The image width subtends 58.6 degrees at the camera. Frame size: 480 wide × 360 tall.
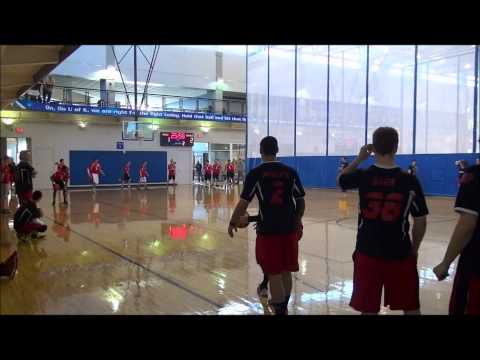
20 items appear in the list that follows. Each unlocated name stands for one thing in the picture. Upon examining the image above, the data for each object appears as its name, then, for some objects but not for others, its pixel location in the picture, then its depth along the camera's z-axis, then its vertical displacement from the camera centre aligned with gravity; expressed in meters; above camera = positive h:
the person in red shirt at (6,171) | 8.01 -0.30
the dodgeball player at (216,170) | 26.84 -0.77
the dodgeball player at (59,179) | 13.34 -0.71
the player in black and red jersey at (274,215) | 3.67 -0.49
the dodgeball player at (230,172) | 26.35 -0.83
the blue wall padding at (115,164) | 24.08 -0.40
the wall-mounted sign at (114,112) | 21.05 +2.54
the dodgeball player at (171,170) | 24.41 -0.70
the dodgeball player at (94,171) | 19.98 -0.66
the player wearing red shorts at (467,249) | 2.55 -0.53
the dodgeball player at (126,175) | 22.20 -0.92
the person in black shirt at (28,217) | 7.70 -1.10
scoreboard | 26.62 +1.22
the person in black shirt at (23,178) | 7.67 -0.40
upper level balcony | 21.58 +3.01
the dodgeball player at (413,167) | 16.93 -0.25
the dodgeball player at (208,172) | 26.12 -0.84
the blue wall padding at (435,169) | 17.33 -0.35
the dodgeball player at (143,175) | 22.79 -0.94
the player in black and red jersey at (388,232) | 2.78 -0.47
